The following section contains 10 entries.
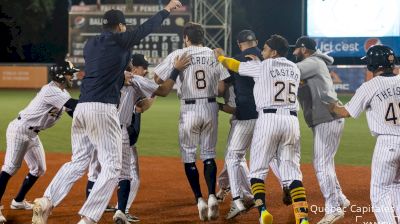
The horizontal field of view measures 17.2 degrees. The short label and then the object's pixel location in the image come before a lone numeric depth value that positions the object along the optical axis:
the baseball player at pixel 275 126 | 12.17
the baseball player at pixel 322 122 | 13.35
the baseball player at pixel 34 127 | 13.25
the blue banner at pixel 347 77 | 52.12
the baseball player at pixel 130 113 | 12.98
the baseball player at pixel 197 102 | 13.93
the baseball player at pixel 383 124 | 10.64
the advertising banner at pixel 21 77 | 59.66
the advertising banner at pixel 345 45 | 54.81
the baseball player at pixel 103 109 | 11.32
